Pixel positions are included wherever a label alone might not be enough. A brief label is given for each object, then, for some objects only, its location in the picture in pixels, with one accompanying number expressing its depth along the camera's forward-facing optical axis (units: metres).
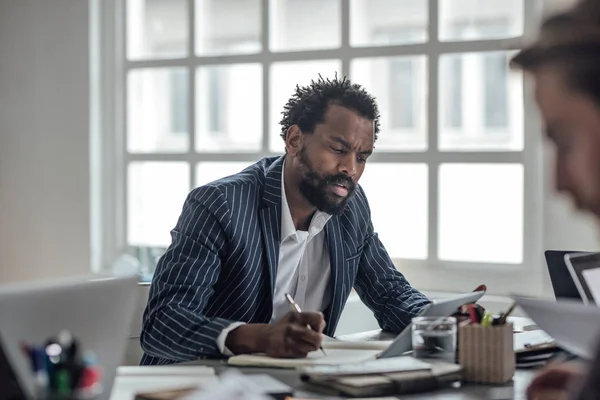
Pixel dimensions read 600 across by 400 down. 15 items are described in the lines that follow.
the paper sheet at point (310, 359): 2.69
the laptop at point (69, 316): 2.16
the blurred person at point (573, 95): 1.93
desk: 2.48
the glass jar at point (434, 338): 2.71
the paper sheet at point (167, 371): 2.60
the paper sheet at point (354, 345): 2.87
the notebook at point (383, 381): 2.45
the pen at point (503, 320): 2.63
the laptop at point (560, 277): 2.96
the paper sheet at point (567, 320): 2.42
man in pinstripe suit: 3.00
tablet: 2.76
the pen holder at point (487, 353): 2.58
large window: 3.91
